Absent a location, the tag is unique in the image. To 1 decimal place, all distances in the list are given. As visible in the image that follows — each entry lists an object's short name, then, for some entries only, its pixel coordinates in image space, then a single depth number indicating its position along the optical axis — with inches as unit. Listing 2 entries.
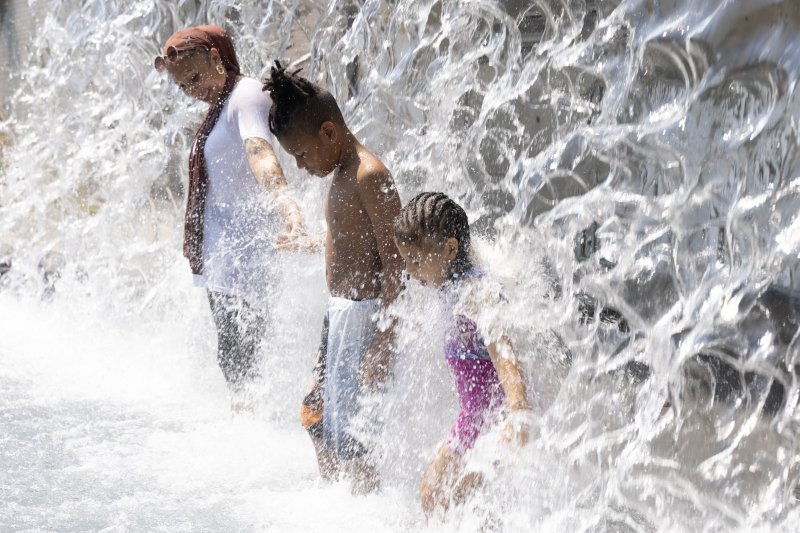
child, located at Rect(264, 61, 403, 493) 220.7
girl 200.8
